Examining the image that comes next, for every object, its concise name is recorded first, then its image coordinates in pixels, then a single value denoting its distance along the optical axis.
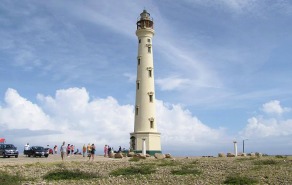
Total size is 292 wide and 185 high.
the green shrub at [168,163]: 31.50
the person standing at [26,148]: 49.98
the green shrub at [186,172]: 23.86
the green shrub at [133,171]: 24.49
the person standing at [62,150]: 37.53
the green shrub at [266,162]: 30.26
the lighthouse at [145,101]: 53.41
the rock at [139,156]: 43.28
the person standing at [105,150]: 52.20
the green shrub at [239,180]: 19.65
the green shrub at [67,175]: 22.28
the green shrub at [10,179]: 18.99
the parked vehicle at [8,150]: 43.34
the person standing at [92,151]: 39.24
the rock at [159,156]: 43.84
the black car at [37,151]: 46.25
